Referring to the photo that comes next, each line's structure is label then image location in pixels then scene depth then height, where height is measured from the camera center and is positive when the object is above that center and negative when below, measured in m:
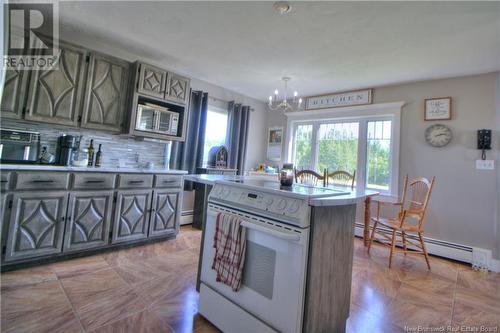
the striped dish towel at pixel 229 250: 1.50 -0.46
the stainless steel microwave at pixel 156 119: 3.06 +0.68
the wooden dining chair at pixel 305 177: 3.34 +0.07
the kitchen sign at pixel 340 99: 4.01 +1.49
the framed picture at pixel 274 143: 5.17 +0.79
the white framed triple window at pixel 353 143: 3.82 +0.75
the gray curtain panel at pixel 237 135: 4.55 +0.78
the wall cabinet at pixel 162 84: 3.01 +1.13
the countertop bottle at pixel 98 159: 2.97 +0.08
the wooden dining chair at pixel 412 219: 2.86 -0.36
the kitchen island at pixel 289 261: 1.28 -0.44
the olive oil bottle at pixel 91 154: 2.94 +0.14
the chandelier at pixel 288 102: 4.87 +1.59
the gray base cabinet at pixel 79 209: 2.12 -0.45
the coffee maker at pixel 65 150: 2.71 +0.15
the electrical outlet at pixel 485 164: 3.00 +0.40
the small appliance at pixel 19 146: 2.35 +0.14
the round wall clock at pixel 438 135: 3.31 +0.79
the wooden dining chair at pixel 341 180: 3.99 +0.08
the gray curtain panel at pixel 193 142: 3.85 +0.50
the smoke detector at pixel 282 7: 2.01 +1.45
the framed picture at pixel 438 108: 3.33 +1.16
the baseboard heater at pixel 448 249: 3.10 -0.73
